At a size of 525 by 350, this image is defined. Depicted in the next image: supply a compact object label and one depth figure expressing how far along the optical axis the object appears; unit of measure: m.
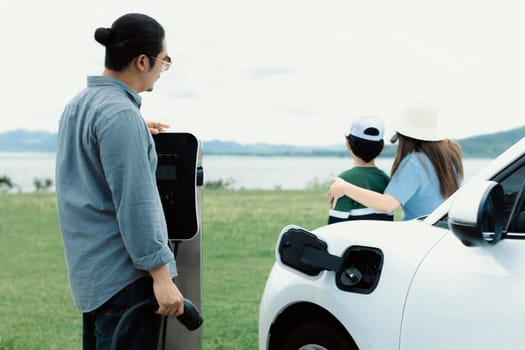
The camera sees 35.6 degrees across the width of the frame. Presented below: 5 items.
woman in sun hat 4.25
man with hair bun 2.89
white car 2.65
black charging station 3.62
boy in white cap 4.42
